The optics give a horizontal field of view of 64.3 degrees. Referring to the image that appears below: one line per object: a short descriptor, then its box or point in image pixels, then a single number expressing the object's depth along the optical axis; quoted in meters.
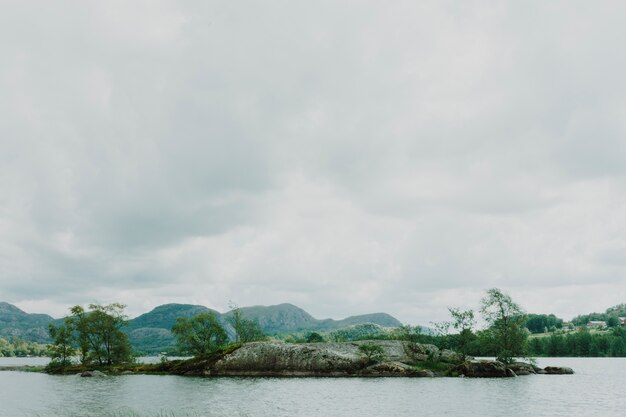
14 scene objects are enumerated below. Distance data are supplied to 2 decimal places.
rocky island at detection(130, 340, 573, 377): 114.64
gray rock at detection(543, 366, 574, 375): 120.76
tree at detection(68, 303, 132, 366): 140.00
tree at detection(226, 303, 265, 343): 162.88
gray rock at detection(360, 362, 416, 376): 113.62
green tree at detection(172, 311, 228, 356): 135.62
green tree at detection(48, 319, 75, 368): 142.50
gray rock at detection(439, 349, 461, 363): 129.00
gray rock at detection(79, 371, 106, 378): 120.50
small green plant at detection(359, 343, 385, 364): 117.38
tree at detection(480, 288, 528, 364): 117.19
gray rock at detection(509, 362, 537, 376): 117.46
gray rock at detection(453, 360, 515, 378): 107.44
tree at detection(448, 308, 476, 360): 120.38
